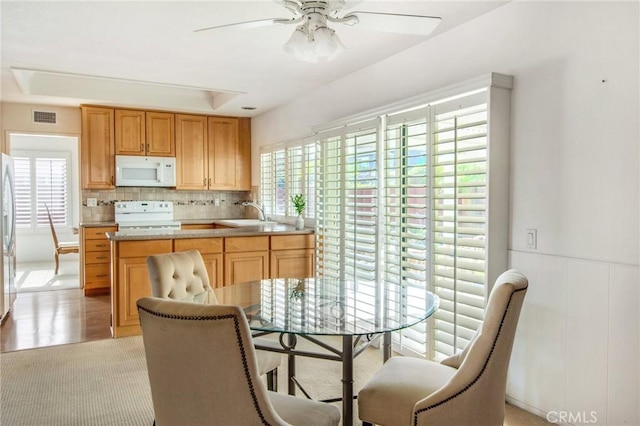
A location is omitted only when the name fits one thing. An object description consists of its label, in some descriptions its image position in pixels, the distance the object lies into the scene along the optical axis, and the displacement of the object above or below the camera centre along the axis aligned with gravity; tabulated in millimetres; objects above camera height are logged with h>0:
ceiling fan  1949 +819
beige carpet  2523 -1171
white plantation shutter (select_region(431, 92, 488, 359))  2699 -88
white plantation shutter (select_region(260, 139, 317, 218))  5055 +351
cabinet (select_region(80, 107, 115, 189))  5824 +733
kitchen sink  5723 -229
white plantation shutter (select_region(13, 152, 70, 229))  7855 +305
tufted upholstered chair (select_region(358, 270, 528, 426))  1649 -699
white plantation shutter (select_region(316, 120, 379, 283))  3723 +14
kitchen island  3869 -474
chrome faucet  5951 -135
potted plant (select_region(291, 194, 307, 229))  4797 -34
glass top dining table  1869 -509
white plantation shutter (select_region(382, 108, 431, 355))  3131 -24
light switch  2504 -187
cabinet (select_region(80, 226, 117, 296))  5613 -679
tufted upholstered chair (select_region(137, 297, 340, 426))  1315 -484
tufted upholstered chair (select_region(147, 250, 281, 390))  2342 -444
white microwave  5984 +462
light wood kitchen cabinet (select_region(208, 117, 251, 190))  6594 +741
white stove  6038 -135
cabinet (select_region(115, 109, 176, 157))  6016 +975
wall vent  5828 +1139
